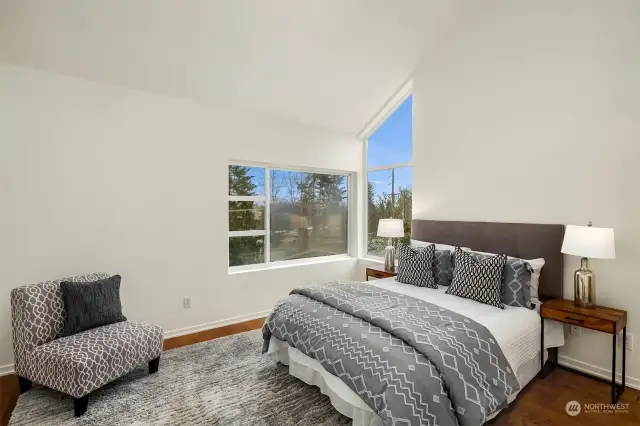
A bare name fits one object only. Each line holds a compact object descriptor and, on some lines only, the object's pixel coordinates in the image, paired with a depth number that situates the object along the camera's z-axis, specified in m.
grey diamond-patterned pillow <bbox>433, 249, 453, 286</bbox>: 3.31
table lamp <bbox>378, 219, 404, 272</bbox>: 4.16
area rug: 2.16
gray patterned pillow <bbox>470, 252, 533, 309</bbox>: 2.73
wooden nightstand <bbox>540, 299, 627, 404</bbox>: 2.39
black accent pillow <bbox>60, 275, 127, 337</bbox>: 2.51
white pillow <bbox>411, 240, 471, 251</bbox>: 3.48
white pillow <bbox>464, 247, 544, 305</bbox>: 2.88
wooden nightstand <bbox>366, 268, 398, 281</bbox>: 4.05
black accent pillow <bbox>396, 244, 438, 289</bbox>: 3.29
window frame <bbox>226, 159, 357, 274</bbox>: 4.10
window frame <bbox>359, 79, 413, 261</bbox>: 4.51
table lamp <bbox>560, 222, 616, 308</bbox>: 2.45
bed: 1.75
